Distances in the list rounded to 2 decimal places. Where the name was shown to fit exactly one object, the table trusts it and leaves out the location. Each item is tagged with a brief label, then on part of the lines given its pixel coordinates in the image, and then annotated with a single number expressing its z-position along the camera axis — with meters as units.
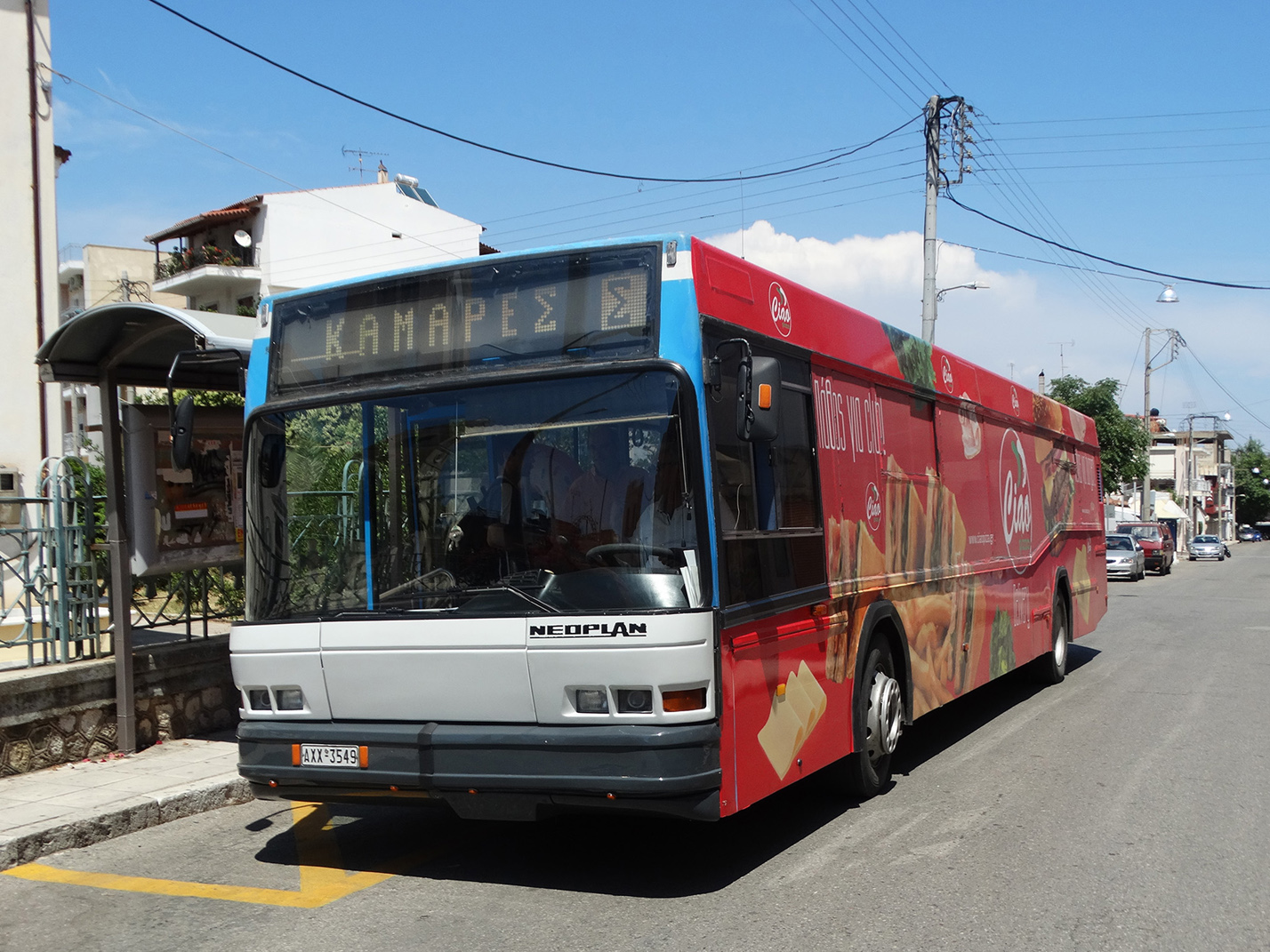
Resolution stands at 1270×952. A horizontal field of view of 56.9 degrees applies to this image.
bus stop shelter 7.99
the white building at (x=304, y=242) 46.34
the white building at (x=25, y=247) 16.28
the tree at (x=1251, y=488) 141.38
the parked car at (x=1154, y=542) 44.75
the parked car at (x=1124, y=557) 38.09
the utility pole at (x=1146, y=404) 57.50
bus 5.07
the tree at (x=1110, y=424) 50.25
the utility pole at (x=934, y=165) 23.09
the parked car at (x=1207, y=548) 62.62
